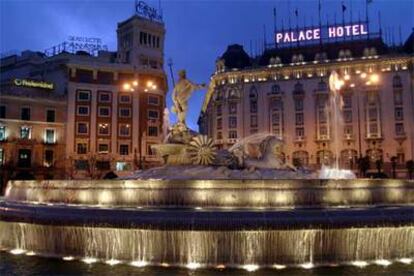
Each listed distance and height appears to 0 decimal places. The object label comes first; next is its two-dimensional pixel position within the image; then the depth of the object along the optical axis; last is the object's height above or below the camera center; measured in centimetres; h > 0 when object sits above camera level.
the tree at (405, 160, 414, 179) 5900 -18
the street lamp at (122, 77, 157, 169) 6994 +1258
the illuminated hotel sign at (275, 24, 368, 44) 8275 +2553
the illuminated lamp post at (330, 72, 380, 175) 7325 +1452
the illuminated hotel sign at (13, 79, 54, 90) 6606 +1305
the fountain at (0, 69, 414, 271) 1221 -171
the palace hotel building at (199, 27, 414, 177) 7331 +1191
